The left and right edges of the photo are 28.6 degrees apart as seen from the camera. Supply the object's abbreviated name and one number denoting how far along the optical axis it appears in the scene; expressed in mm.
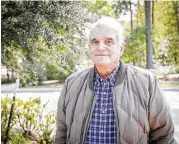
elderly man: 2387
